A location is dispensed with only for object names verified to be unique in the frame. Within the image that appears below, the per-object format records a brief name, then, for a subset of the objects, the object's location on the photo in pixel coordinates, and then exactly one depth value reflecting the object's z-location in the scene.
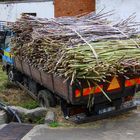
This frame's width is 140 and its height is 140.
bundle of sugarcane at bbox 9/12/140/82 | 4.37
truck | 4.49
